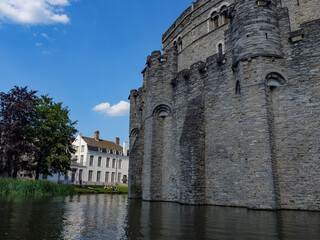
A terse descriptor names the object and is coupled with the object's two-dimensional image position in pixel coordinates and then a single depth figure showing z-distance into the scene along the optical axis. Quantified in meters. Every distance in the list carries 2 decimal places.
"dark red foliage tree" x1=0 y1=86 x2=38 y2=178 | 20.14
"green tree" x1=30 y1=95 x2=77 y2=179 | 22.25
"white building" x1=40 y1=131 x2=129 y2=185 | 39.94
